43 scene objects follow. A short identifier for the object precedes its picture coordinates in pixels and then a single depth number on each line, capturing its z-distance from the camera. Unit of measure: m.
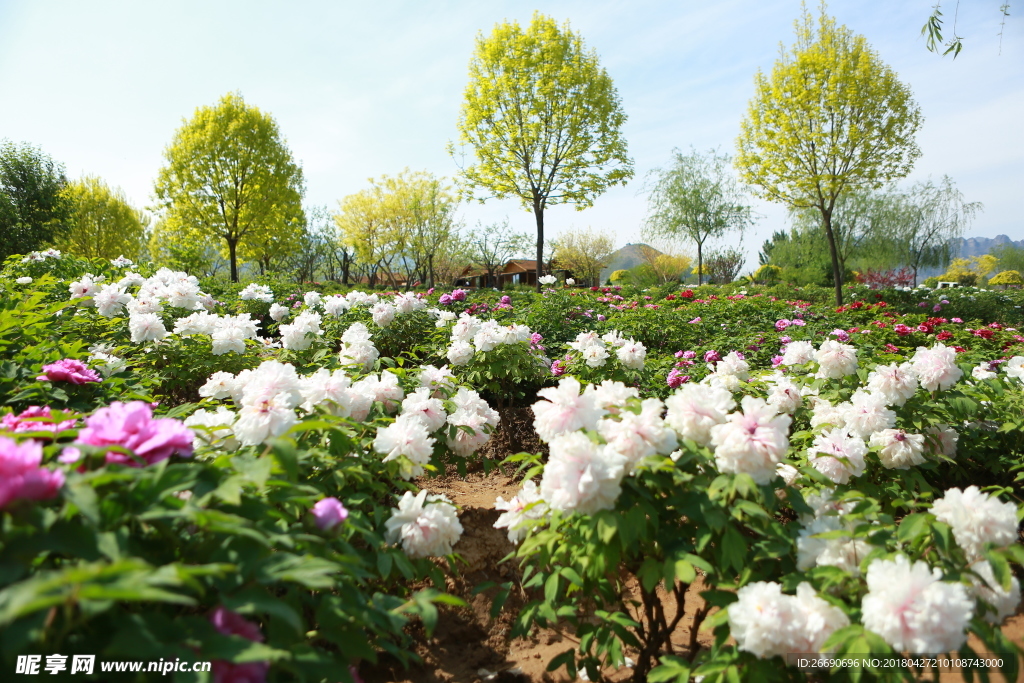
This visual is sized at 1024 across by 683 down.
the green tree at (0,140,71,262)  19.72
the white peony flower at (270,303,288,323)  6.34
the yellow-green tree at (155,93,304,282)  18.83
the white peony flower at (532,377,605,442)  1.80
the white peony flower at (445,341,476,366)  4.20
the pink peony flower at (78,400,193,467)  1.17
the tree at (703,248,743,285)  41.75
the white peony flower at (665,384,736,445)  1.69
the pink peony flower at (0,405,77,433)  1.36
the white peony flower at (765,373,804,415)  2.75
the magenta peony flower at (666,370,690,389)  4.71
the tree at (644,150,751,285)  33.66
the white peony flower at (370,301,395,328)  5.42
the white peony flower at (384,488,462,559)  1.74
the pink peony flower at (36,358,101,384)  2.24
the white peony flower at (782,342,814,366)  3.42
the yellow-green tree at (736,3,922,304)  13.09
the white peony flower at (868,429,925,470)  2.48
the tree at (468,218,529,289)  40.81
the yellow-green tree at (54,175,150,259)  29.66
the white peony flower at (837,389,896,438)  2.43
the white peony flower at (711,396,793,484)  1.50
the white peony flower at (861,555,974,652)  1.14
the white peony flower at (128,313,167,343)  3.77
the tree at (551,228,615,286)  46.88
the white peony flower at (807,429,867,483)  2.28
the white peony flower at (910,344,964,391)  2.66
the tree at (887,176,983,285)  40.22
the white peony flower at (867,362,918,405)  2.58
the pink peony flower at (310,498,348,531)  1.33
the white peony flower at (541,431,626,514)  1.48
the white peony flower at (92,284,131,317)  4.34
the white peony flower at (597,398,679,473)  1.55
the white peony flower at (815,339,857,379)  2.91
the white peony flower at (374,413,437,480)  2.00
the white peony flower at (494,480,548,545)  1.93
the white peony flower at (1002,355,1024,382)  3.14
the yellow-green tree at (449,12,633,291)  14.84
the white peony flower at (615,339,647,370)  3.91
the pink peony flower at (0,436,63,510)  0.88
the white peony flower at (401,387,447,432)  2.41
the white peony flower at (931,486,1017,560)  1.38
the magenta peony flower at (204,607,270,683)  0.98
